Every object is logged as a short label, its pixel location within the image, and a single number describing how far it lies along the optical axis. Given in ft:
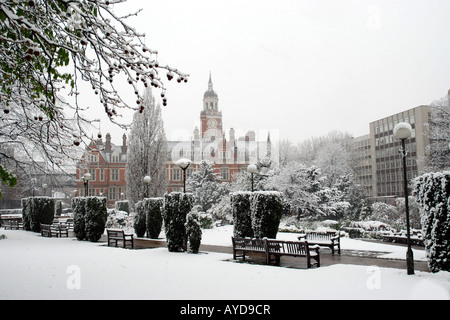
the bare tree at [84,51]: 13.32
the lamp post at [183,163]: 44.45
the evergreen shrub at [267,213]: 41.91
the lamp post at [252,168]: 48.66
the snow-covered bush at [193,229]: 41.50
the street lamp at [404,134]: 28.13
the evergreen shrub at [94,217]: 55.98
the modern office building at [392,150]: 170.91
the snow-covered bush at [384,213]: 74.90
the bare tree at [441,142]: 92.84
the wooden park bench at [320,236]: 46.27
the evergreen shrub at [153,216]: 59.52
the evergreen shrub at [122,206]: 97.14
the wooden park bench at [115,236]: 49.44
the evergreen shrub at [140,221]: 63.52
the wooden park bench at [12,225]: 81.15
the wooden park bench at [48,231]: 63.26
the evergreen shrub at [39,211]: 72.38
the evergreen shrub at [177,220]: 43.75
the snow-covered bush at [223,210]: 95.91
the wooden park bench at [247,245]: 35.96
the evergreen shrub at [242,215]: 46.47
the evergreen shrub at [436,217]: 27.09
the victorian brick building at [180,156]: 184.44
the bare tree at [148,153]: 105.50
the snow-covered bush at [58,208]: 128.23
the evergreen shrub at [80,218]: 57.82
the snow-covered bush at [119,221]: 75.45
